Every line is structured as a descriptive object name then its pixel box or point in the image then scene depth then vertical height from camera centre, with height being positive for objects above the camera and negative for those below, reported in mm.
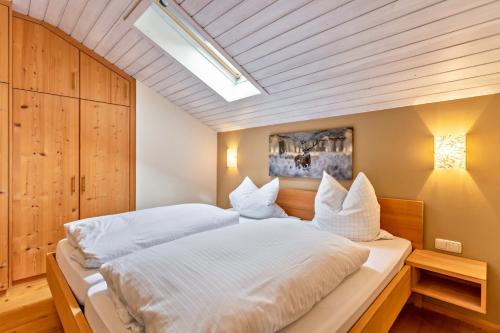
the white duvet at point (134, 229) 1552 -480
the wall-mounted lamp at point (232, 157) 3654 +128
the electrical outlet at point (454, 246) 1922 -618
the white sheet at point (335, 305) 1032 -654
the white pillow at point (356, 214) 2051 -407
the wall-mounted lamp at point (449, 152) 1869 +124
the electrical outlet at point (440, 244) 1991 -617
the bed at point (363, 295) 1085 -661
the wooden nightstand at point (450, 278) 1625 -870
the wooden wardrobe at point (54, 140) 2365 +253
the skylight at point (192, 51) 2264 +1156
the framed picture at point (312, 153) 2508 +144
